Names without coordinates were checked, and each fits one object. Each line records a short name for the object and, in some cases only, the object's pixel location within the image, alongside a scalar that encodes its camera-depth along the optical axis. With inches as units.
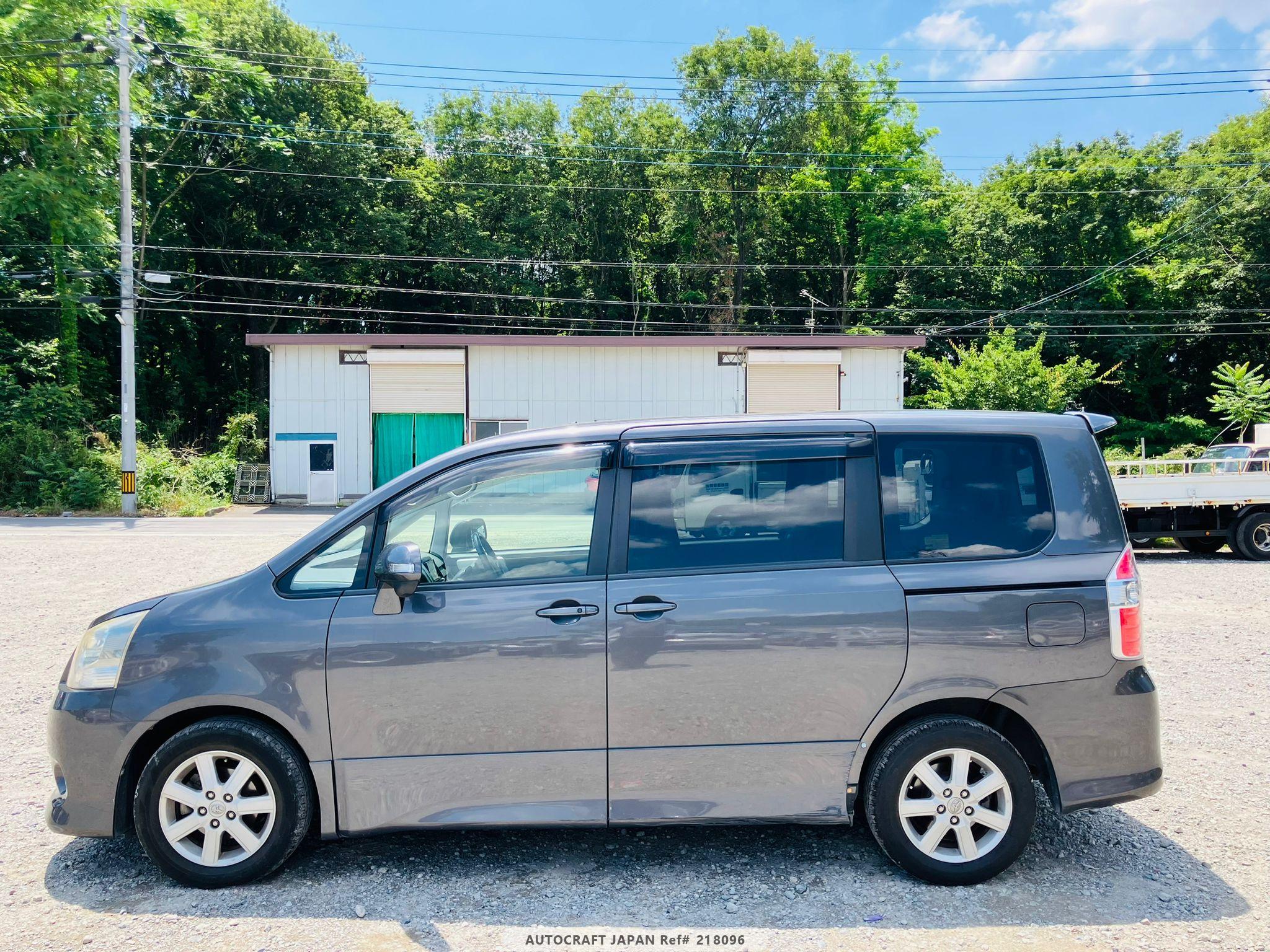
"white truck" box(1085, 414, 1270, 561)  512.7
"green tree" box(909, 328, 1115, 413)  1132.5
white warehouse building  1065.5
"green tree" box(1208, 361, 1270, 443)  1350.9
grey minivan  136.7
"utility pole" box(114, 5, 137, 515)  935.0
